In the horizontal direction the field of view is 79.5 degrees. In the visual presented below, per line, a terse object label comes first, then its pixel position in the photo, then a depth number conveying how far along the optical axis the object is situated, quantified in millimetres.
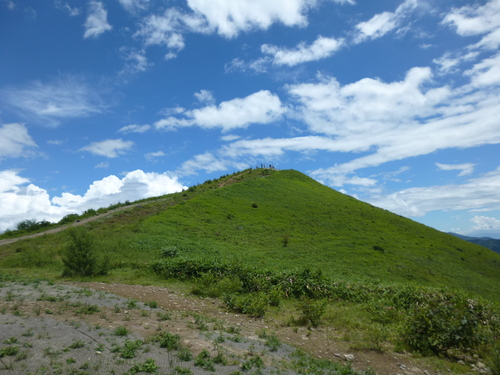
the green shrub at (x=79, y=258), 15789
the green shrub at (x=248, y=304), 10758
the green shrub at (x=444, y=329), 7824
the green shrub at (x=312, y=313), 10070
